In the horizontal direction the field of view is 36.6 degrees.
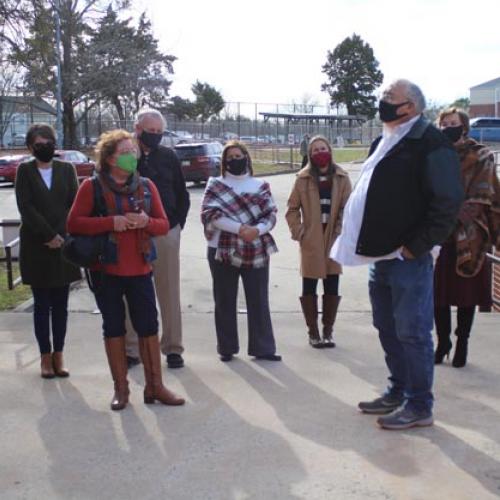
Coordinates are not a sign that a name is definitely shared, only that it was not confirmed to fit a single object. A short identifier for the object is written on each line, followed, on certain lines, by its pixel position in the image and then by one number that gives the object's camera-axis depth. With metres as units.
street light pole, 37.16
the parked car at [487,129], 48.16
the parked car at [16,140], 54.25
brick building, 87.13
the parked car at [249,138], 53.78
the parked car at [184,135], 43.30
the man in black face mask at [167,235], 5.82
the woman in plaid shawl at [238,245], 5.99
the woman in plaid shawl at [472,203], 5.50
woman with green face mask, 4.84
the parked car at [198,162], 26.62
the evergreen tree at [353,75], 92.19
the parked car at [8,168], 28.97
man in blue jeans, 4.24
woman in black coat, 5.60
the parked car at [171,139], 39.37
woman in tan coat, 6.42
